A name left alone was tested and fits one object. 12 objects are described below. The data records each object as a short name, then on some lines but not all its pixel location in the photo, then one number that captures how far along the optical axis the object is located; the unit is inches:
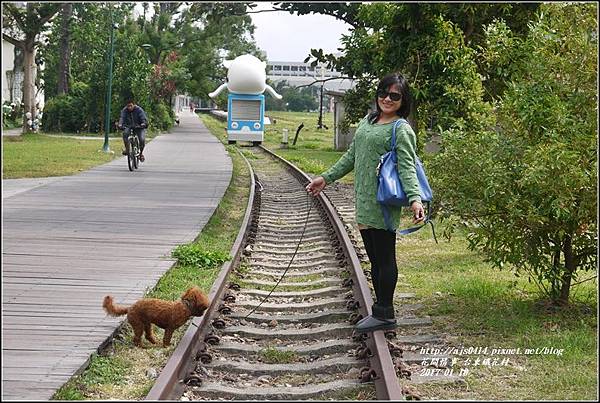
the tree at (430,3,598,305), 255.1
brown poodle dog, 238.4
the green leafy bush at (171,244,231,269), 369.7
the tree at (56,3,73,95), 1621.6
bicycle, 816.9
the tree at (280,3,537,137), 511.2
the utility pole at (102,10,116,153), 1131.9
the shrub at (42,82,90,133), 1638.8
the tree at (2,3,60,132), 1269.7
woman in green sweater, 241.0
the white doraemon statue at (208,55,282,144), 1286.9
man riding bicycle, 823.1
